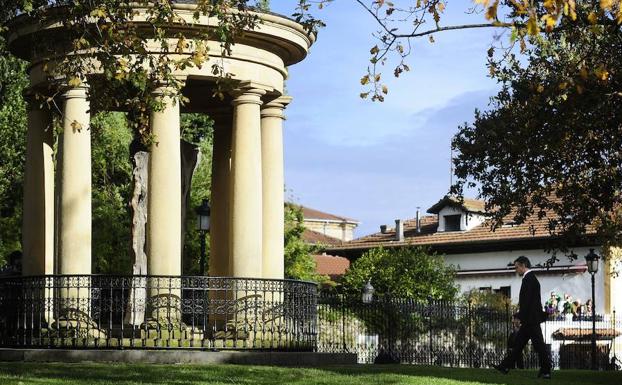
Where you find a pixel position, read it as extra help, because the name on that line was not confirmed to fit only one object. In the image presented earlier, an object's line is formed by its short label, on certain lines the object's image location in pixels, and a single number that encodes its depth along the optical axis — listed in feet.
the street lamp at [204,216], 100.55
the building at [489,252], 211.00
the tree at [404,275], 178.29
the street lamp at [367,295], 124.75
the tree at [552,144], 87.81
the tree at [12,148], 149.69
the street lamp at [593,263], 135.63
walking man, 69.31
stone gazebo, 80.07
